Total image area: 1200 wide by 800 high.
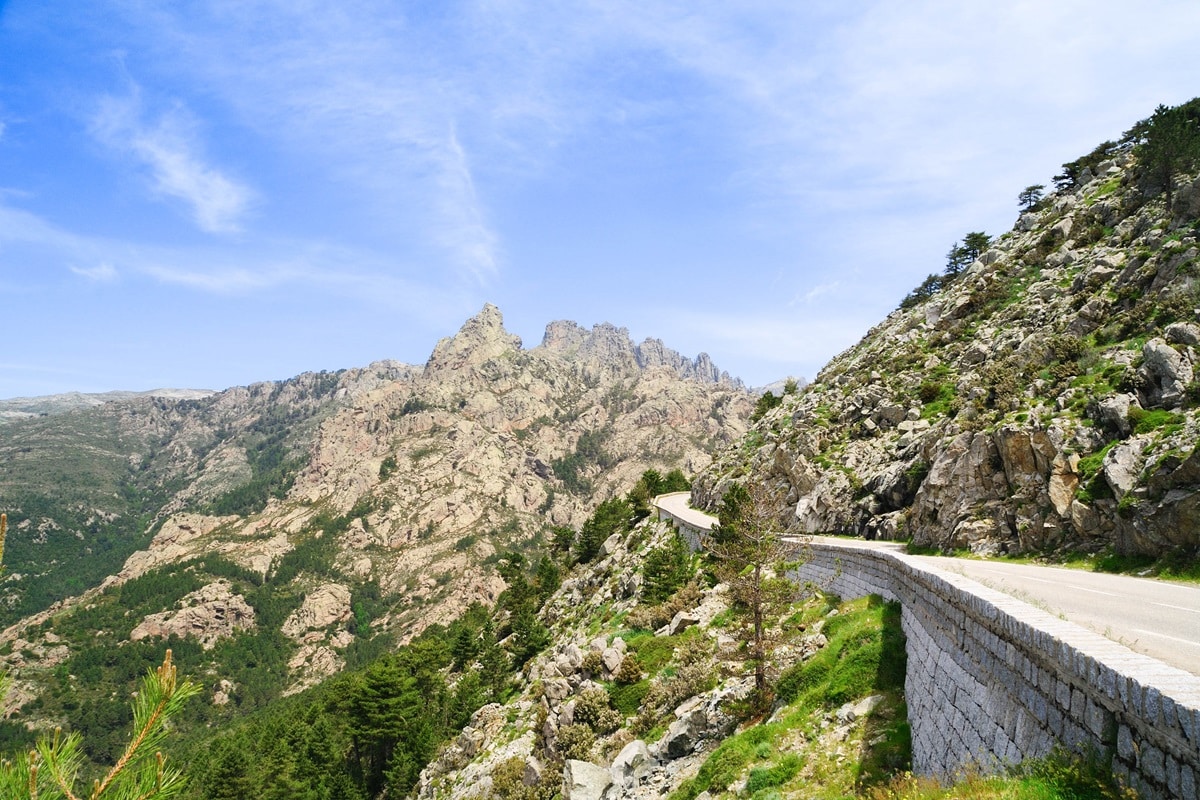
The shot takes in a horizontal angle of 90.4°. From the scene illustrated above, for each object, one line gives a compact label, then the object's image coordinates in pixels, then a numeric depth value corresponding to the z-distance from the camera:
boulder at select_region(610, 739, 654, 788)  19.97
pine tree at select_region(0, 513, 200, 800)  5.82
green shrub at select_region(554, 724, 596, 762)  24.62
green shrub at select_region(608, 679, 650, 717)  26.48
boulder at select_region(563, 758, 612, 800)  20.32
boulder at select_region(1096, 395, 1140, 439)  24.52
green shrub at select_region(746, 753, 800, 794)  14.59
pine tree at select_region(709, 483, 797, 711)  20.39
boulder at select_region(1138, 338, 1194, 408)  23.92
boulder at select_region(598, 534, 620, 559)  69.29
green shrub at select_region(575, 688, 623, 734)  26.14
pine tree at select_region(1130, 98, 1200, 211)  43.16
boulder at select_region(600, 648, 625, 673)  29.39
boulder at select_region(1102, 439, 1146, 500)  21.86
